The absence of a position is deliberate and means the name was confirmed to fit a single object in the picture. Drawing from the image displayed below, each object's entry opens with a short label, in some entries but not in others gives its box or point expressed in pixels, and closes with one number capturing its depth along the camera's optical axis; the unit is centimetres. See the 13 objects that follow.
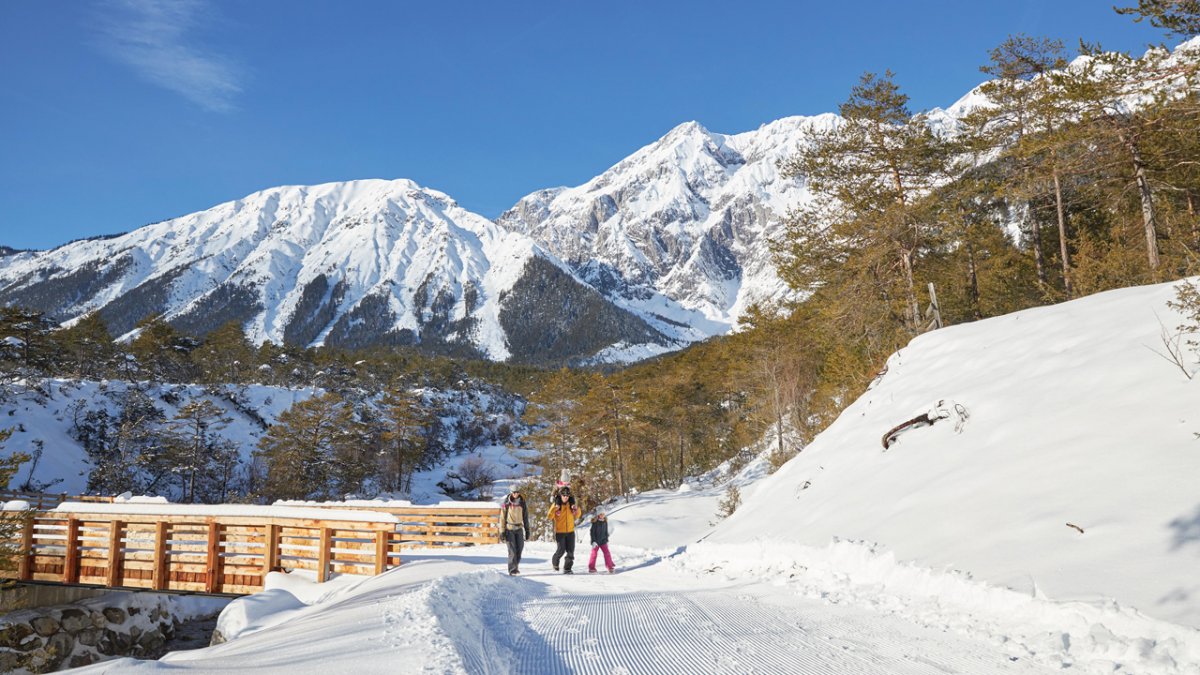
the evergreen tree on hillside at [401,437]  4953
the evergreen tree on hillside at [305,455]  4281
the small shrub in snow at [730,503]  2219
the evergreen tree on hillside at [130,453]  4019
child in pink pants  1123
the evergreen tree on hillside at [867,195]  1927
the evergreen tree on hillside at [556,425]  3791
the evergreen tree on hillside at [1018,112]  1828
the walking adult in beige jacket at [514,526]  1091
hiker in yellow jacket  1114
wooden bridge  1201
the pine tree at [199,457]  4222
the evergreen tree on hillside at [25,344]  4538
